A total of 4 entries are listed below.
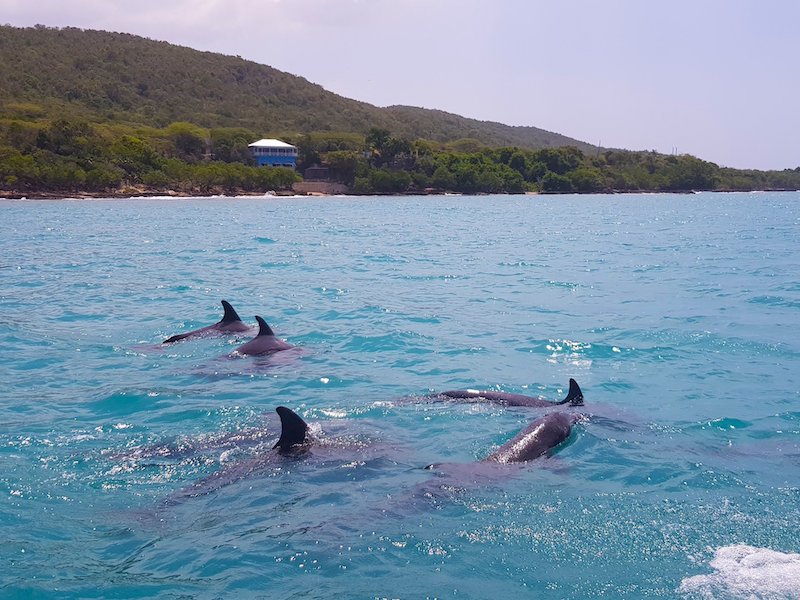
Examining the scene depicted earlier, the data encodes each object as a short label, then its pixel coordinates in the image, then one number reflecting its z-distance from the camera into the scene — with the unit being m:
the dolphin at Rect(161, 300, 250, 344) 17.16
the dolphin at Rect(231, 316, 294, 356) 15.52
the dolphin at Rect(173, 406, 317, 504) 8.86
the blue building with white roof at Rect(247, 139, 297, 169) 128.50
